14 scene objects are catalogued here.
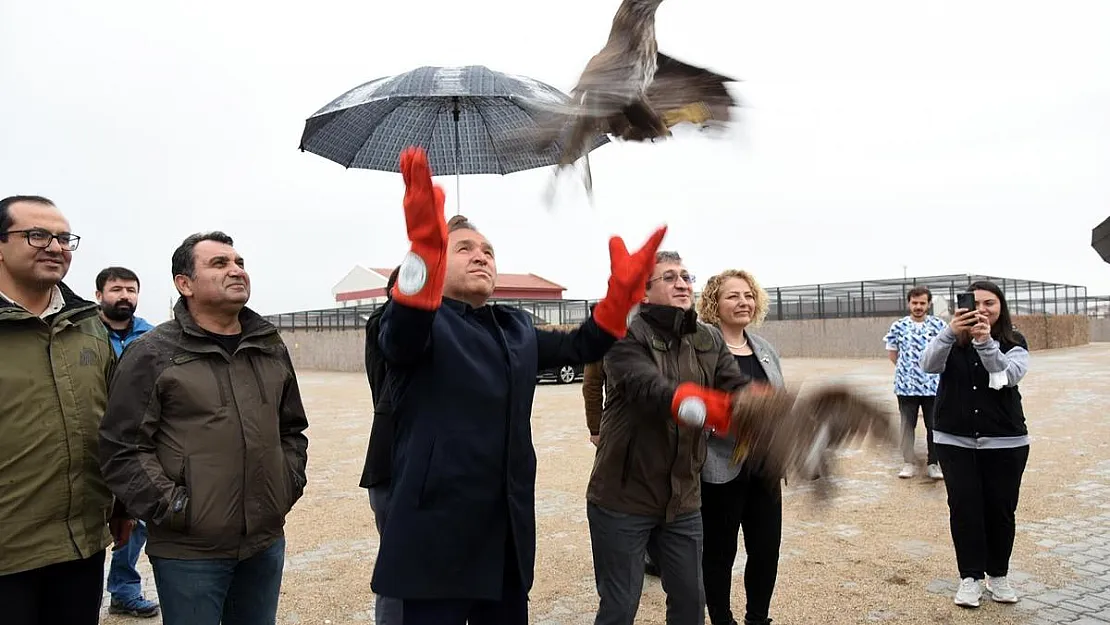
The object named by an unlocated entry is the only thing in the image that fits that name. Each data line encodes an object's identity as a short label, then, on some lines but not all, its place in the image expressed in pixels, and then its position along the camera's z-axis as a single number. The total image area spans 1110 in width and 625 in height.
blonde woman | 3.69
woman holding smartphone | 4.07
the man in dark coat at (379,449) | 2.92
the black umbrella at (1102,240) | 4.18
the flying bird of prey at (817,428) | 2.19
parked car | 20.94
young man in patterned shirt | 6.90
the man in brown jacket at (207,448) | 2.53
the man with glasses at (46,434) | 2.42
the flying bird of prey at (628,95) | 1.67
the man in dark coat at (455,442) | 2.15
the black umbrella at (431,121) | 3.25
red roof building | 35.84
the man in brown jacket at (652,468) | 3.04
